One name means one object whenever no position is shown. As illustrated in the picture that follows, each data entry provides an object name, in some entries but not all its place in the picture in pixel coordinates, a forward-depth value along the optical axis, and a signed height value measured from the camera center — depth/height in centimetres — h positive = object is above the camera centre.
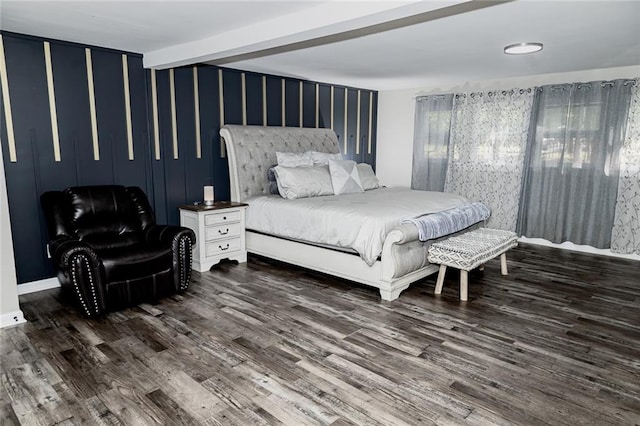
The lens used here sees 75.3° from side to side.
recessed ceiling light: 374 +95
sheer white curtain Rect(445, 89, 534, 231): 566 +5
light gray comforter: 366 -60
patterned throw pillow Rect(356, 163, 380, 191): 556 -35
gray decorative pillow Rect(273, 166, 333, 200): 467 -35
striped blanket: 373 -66
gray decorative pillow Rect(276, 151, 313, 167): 505 -9
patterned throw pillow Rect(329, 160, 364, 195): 500 -31
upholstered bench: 354 -87
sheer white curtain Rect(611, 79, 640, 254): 481 -45
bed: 360 -76
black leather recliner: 308 -79
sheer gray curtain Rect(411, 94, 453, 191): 634 +17
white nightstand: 434 -85
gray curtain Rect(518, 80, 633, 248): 496 -11
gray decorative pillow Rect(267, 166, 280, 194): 499 -36
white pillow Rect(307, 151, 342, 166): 528 -7
